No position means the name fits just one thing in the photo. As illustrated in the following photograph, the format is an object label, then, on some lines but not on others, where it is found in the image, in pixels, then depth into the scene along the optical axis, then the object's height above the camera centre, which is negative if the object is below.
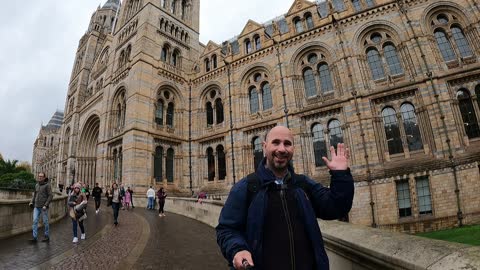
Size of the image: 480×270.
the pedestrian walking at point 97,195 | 14.99 -0.35
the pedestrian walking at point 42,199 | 7.65 -0.19
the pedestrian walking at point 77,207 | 7.72 -0.52
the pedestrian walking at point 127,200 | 17.12 -0.87
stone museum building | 14.48 +5.64
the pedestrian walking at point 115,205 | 10.68 -0.73
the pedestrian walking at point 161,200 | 14.29 -0.88
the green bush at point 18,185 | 19.97 +0.83
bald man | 1.70 -0.26
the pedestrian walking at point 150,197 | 17.47 -0.80
